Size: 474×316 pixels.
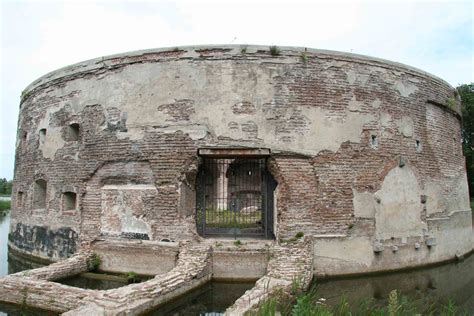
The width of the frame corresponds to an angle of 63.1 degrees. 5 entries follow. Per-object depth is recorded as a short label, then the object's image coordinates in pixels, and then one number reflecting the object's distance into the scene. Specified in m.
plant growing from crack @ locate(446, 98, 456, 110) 11.90
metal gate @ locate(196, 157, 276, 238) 10.43
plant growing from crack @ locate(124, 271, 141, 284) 8.52
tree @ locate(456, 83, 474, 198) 30.42
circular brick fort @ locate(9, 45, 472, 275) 9.11
